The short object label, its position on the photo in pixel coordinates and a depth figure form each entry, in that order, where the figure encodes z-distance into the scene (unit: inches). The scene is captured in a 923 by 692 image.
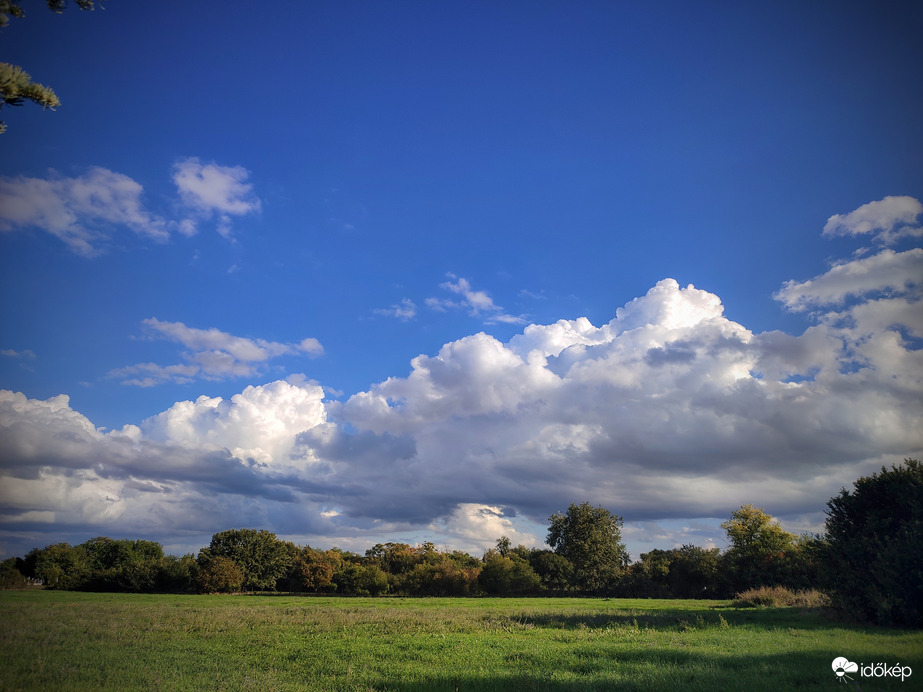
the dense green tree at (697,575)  2871.6
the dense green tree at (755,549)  2442.2
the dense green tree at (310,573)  3154.5
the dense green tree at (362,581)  3117.6
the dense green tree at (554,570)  3122.5
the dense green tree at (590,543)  3029.0
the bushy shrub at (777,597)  1307.6
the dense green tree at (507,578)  3051.2
